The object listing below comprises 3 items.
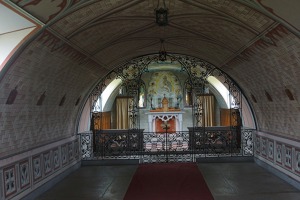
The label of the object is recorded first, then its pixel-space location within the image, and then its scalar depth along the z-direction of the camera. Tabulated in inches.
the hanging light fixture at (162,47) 286.7
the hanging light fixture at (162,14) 186.6
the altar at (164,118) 585.2
